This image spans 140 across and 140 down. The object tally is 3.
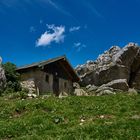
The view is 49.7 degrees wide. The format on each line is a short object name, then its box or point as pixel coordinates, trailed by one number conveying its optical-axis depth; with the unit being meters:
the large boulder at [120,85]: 22.66
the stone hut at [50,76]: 19.38
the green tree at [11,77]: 17.33
